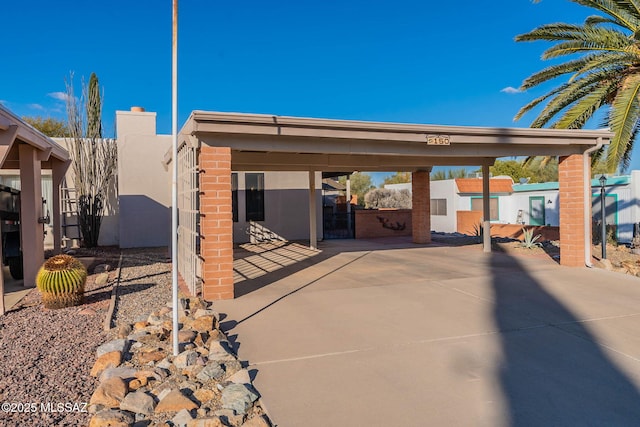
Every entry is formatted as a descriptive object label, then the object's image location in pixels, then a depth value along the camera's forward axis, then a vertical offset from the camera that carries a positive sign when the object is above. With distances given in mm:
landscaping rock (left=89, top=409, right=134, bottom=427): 3258 -1530
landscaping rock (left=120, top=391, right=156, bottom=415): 3525 -1532
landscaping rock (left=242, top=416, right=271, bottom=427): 3268 -1558
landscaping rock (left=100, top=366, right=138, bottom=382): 4086 -1501
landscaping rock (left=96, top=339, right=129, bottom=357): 4771 -1468
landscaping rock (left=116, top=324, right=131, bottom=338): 5375 -1463
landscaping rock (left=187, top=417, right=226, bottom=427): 3186 -1515
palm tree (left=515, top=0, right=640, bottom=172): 9844 +3173
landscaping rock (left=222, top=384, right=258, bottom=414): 3510 -1520
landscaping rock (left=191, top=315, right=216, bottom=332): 5404 -1396
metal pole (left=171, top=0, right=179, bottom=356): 4602 +882
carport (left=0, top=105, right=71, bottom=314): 8734 +277
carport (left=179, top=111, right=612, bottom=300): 7324 +1193
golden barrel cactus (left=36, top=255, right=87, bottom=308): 6867 -1120
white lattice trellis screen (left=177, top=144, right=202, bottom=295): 7613 -115
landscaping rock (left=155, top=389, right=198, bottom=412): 3539 -1533
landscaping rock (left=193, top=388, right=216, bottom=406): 3709 -1548
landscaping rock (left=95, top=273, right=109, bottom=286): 8883 -1385
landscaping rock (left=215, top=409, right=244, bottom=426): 3312 -1550
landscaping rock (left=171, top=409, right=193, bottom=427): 3305 -1551
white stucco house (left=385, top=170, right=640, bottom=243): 19773 +120
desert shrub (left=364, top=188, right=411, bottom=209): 30159 +494
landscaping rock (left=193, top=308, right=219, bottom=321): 5922 -1404
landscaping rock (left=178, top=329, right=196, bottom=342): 5014 -1422
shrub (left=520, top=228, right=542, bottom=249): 13723 -1138
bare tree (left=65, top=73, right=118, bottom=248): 14977 +1739
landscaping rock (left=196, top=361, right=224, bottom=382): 4062 -1496
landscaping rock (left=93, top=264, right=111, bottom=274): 10258 -1354
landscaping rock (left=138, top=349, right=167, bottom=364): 4574 -1504
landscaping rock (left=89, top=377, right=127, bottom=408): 3629 -1508
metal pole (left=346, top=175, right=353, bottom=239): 20591 -633
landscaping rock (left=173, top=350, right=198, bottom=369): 4359 -1469
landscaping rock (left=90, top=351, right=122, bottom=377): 4375 -1498
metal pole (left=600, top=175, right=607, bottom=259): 11301 -689
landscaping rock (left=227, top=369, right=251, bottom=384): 3984 -1508
